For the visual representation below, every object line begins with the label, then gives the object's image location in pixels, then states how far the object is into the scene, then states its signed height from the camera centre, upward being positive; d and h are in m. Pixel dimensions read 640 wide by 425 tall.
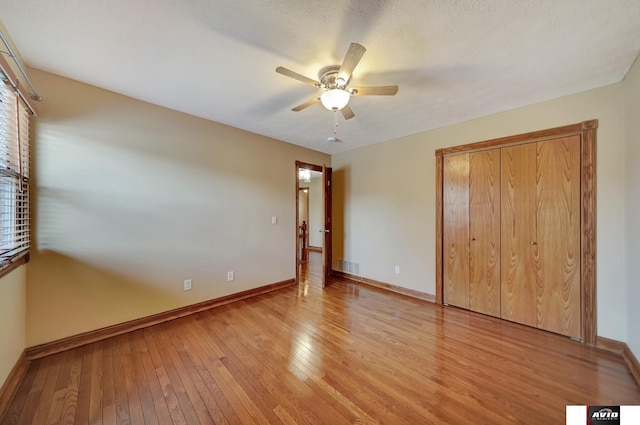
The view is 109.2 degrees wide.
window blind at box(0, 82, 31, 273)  1.53 +0.25
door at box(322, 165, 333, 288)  4.05 -0.20
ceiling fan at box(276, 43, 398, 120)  1.62 +0.97
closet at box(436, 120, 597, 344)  2.27 -0.21
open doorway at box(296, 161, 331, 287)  4.11 -0.04
